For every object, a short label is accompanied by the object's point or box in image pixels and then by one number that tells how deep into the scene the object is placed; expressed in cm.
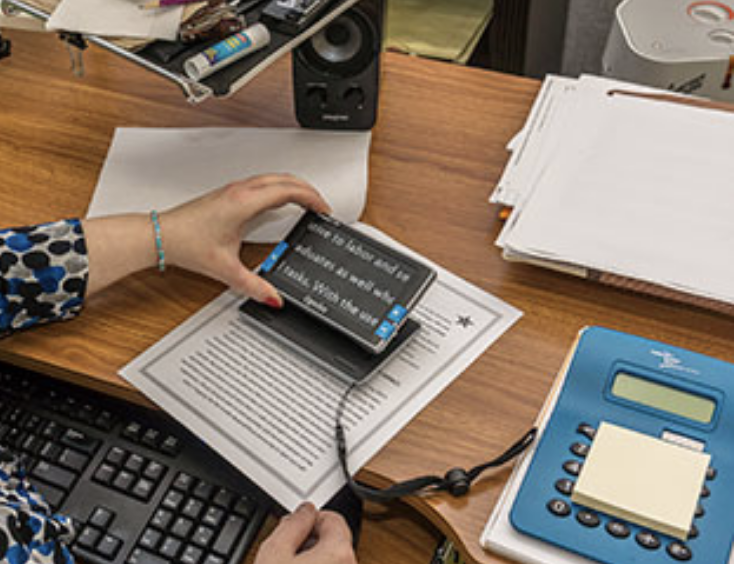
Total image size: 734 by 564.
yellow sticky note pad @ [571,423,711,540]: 72
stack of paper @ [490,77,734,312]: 93
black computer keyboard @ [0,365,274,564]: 88
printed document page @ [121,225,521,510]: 83
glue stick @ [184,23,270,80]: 93
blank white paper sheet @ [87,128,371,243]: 106
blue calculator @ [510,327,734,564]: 72
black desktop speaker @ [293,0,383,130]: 109
